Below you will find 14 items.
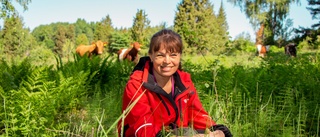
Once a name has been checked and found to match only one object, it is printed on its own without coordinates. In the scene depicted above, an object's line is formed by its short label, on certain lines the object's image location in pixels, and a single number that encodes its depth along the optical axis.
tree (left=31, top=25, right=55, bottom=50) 107.31
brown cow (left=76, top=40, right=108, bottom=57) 15.49
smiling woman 2.11
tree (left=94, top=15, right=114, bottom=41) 68.88
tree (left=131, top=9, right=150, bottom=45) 37.28
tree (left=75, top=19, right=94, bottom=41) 136.21
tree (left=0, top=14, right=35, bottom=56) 41.41
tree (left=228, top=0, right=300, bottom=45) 29.82
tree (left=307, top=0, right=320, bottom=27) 40.12
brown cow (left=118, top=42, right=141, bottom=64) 13.11
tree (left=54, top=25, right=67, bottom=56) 90.06
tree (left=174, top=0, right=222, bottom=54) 36.16
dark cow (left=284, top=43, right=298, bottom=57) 16.31
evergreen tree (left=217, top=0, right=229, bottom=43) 87.42
